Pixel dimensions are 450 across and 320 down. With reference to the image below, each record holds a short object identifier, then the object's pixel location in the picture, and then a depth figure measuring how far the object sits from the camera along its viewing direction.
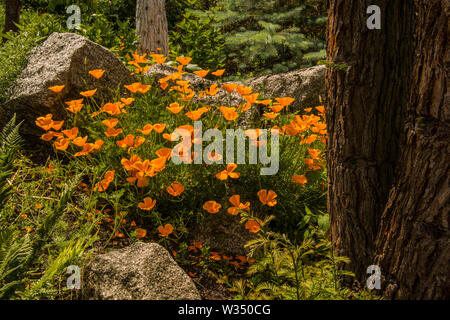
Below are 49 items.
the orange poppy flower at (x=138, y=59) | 2.99
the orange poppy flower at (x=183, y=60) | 2.69
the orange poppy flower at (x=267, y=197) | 2.14
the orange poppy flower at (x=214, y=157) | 2.22
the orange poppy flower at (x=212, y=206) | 2.14
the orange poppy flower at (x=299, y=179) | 2.29
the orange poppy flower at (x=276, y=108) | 2.43
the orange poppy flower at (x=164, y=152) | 2.16
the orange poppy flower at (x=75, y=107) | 2.39
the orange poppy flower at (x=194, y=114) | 2.23
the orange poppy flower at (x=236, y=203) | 2.06
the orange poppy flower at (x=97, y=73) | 2.56
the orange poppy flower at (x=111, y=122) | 2.29
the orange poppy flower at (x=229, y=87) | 2.47
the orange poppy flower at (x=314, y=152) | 2.36
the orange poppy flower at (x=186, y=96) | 2.67
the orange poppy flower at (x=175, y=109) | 2.25
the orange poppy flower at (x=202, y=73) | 2.62
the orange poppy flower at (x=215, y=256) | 2.12
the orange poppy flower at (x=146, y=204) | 2.09
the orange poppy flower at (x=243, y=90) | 2.42
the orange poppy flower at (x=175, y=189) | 2.11
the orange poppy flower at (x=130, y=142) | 2.20
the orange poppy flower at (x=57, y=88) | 2.52
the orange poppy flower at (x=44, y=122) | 2.34
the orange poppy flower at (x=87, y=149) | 2.22
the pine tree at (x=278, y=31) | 5.53
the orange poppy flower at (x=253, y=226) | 1.97
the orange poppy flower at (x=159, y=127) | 2.17
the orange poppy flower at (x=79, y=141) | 2.20
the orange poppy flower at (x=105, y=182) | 2.16
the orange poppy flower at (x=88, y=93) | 2.42
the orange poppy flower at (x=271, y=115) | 2.37
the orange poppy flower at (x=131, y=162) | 2.11
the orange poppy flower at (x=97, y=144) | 2.22
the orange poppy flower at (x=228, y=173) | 2.12
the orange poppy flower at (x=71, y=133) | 2.28
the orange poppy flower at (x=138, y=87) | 2.52
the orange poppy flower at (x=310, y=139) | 2.45
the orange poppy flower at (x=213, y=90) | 2.61
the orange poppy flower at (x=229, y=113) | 2.29
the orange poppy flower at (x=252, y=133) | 2.21
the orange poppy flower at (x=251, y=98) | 2.45
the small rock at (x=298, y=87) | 4.50
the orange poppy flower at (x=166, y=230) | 2.08
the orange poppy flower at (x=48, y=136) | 2.32
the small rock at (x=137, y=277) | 1.61
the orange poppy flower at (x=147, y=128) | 2.22
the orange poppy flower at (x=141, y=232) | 2.09
